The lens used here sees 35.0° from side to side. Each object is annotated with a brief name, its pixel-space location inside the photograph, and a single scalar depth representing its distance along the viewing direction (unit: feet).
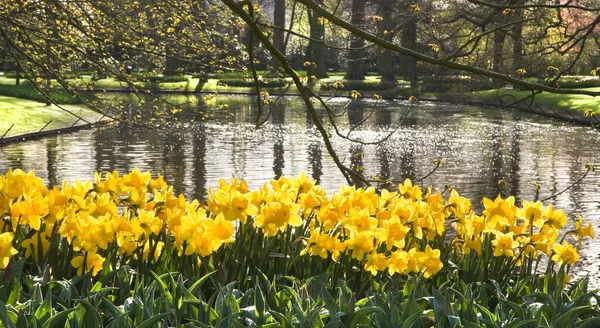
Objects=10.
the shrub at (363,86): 153.97
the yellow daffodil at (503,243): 14.92
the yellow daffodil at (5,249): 12.60
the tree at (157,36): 15.60
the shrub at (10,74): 154.10
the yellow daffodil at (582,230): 15.41
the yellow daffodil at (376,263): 14.21
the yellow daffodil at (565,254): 14.94
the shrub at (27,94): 100.16
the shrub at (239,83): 157.68
